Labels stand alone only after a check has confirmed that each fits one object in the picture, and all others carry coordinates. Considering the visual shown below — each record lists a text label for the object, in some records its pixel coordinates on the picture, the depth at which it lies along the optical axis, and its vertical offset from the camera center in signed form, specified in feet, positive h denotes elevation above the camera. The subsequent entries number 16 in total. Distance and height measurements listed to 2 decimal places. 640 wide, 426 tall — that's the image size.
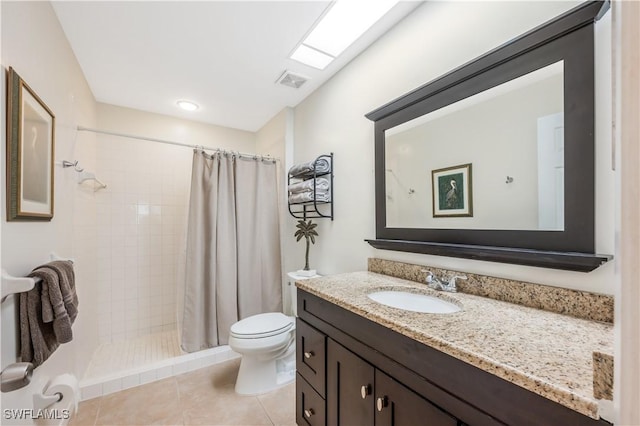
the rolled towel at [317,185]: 6.61 +0.71
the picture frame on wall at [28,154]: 3.14 +0.82
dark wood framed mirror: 2.88 +0.79
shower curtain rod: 6.43 +1.99
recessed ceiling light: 8.17 +3.42
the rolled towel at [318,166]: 6.59 +1.19
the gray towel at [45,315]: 3.10 -1.22
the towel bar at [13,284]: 2.67 -0.74
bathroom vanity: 1.86 -1.32
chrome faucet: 3.94 -1.07
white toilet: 5.77 -3.03
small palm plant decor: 7.02 -0.50
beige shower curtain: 7.51 -1.01
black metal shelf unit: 6.56 +0.36
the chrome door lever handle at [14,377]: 2.44 -1.52
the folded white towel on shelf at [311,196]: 6.56 +0.43
